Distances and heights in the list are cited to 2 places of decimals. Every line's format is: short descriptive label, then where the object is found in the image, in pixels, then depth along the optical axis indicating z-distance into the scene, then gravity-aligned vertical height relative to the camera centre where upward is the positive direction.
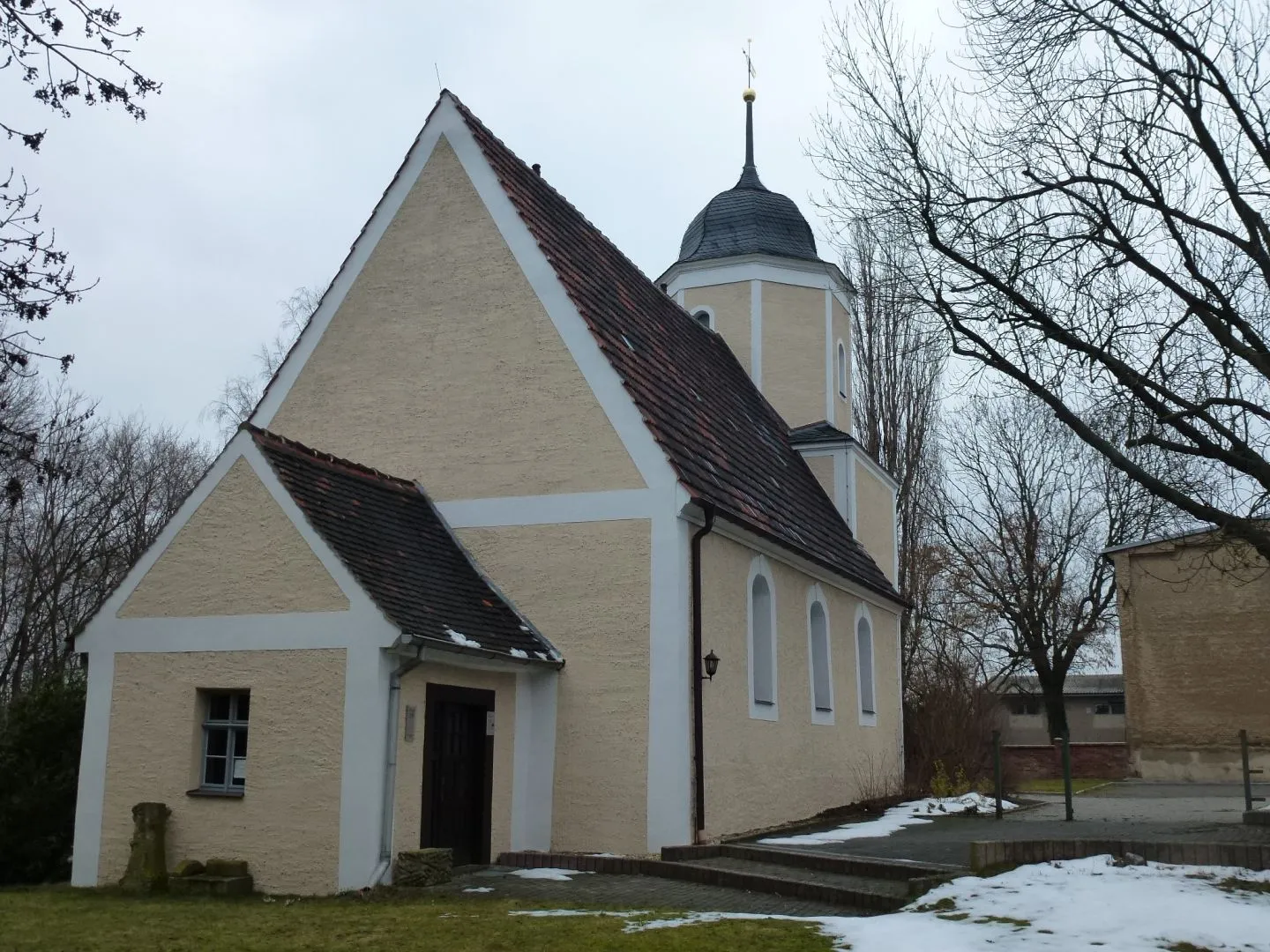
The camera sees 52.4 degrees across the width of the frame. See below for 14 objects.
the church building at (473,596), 12.39 +1.58
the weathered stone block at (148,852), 12.20 -1.03
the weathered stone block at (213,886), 11.83 -1.30
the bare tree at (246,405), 33.78 +8.80
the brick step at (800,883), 10.52 -1.23
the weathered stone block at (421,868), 11.92 -1.15
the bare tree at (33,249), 6.43 +2.56
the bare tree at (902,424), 36.62 +9.17
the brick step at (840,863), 11.05 -1.12
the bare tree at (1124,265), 13.48 +5.15
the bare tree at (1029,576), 41.28 +5.30
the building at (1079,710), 57.41 +1.47
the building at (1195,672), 31.75 +1.75
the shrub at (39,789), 15.82 -0.56
